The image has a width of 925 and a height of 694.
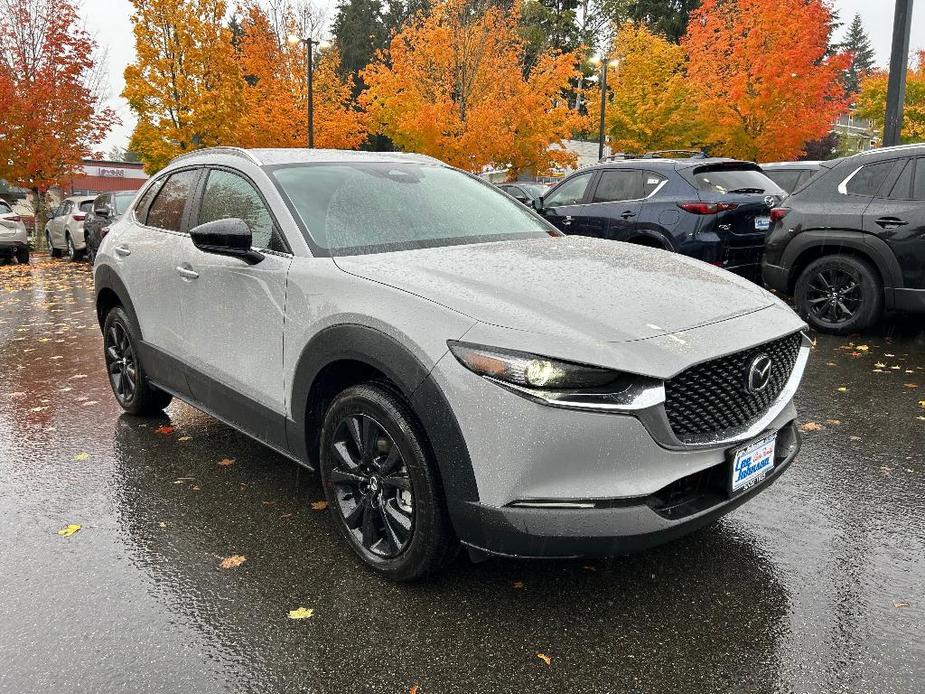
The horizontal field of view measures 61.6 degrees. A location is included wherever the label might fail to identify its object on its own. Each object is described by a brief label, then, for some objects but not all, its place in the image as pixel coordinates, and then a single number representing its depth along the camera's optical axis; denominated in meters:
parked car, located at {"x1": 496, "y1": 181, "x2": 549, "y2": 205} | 18.62
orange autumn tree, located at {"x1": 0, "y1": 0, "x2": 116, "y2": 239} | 23.84
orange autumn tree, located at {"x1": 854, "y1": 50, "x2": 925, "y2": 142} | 39.59
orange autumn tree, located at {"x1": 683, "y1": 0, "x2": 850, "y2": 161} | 24.25
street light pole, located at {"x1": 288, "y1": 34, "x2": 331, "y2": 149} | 24.12
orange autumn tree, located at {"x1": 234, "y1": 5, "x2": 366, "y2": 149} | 26.80
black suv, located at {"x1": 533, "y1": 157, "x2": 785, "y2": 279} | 8.73
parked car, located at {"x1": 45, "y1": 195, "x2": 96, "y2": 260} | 19.97
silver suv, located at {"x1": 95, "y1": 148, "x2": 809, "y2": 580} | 2.61
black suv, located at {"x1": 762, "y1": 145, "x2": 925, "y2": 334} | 7.04
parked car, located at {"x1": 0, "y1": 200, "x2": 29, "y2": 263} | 18.81
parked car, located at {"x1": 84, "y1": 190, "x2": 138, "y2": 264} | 16.86
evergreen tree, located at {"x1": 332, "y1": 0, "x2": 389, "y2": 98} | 63.53
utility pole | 10.37
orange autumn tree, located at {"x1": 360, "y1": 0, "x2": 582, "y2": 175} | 24.56
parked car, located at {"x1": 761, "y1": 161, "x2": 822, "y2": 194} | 12.27
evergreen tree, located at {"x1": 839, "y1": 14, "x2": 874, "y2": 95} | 124.46
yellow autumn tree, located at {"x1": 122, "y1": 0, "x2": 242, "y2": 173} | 24.31
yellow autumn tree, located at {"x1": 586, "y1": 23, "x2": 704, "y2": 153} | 28.52
